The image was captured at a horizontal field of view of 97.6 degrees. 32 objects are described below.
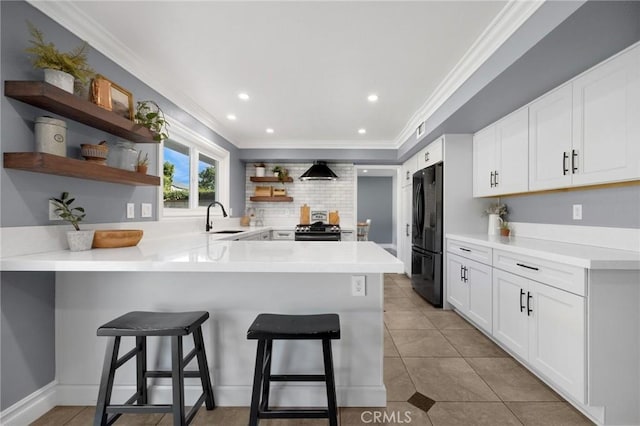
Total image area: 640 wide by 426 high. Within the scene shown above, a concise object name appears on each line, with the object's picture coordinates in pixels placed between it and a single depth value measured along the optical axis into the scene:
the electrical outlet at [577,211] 2.24
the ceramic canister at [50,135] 1.51
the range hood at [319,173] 4.81
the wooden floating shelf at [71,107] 1.42
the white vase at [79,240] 1.64
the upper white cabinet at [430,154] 3.56
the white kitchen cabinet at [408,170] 4.61
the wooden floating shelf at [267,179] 5.13
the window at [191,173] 3.09
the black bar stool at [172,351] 1.32
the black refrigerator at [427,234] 3.49
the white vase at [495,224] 3.11
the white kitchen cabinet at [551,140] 2.10
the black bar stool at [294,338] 1.27
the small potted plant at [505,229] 3.05
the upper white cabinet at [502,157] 2.59
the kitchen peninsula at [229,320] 1.65
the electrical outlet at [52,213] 1.65
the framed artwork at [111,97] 1.78
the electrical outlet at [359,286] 1.60
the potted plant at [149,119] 2.15
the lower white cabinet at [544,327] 1.59
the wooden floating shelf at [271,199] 5.17
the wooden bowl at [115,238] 1.77
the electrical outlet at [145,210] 2.44
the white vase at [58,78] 1.49
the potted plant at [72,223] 1.64
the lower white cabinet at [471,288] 2.55
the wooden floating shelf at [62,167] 1.42
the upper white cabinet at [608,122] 1.64
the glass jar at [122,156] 2.04
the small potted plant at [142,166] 2.18
